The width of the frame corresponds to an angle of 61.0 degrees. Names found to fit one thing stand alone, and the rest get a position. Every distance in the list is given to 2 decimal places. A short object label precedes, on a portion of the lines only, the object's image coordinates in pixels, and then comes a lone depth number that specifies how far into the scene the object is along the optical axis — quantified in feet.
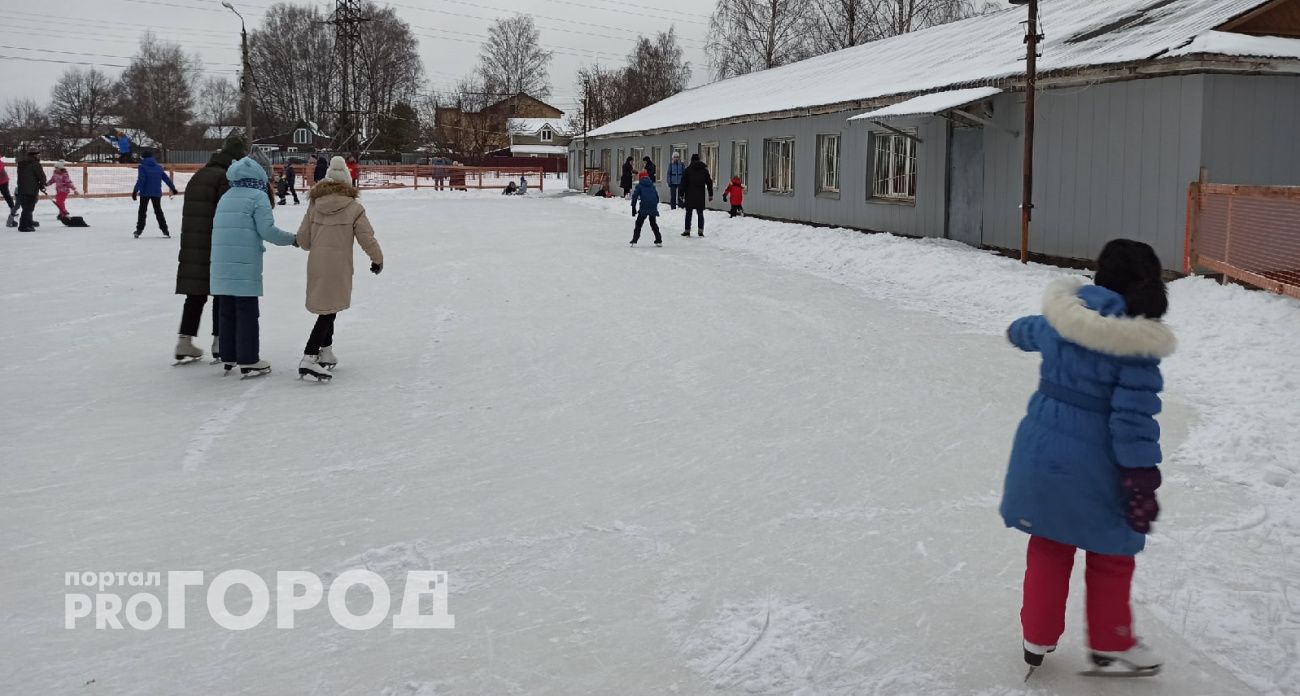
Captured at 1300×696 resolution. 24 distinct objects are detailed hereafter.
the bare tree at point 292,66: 262.06
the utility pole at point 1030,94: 46.47
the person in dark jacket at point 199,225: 26.71
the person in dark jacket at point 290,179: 110.52
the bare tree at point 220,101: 331.16
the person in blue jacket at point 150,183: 62.39
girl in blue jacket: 10.20
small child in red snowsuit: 88.53
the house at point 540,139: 302.86
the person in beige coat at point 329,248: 25.68
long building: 40.96
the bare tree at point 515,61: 281.13
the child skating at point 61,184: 72.54
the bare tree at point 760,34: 169.89
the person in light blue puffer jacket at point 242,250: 25.17
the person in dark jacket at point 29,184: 65.31
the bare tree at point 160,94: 279.28
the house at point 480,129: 261.44
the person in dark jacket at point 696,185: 67.77
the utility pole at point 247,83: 130.41
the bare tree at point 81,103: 305.12
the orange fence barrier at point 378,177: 103.04
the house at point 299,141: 240.94
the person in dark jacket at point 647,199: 60.85
